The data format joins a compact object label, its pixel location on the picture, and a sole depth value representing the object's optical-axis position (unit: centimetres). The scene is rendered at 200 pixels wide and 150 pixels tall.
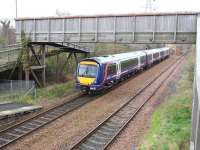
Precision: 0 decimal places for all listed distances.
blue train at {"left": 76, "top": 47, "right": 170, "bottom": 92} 2264
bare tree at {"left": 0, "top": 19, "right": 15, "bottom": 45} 4462
